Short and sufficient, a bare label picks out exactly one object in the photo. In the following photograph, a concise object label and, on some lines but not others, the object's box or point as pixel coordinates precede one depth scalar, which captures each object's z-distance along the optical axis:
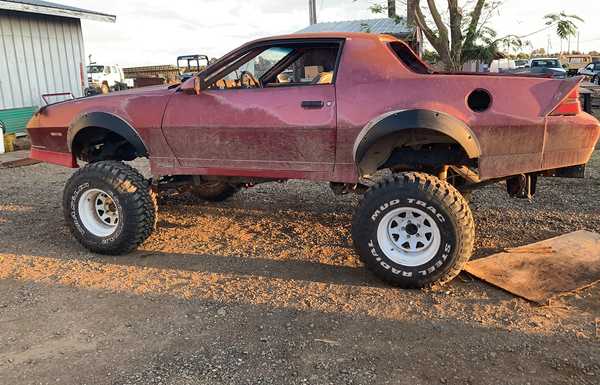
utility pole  23.89
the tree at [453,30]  10.03
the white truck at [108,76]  33.51
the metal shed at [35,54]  12.21
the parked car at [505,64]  37.52
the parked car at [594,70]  28.37
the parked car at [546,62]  30.62
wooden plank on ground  3.67
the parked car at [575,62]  38.88
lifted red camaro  3.73
